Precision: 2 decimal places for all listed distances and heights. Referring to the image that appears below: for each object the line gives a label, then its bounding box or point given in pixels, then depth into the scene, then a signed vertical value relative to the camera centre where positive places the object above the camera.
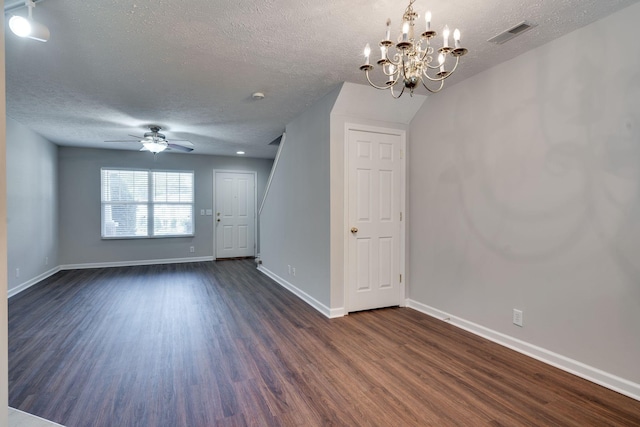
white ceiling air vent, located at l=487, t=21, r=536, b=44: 2.26 +1.31
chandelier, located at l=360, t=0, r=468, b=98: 1.61 +0.86
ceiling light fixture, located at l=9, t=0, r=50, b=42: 1.85 +1.09
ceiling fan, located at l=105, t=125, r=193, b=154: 4.80 +1.05
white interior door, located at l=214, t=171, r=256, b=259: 7.69 -0.09
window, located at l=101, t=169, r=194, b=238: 6.76 +0.16
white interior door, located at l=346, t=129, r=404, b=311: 3.71 -0.10
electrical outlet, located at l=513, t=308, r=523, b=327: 2.73 -0.92
